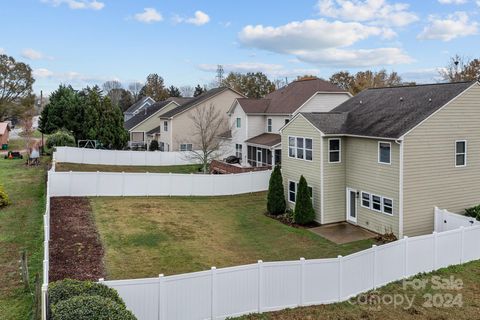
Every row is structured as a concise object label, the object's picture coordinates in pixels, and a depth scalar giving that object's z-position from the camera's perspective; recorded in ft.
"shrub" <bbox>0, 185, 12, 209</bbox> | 67.67
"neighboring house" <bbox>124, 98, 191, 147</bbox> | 174.91
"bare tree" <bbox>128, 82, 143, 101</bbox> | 450.71
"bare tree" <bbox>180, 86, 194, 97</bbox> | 466.54
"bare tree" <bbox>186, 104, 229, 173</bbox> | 129.74
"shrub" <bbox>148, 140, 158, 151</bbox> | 162.09
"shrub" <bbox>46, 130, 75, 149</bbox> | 136.36
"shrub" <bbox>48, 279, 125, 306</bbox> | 27.71
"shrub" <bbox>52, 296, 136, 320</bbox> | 23.97
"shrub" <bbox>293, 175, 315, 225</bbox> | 70.48
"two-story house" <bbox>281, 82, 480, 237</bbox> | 60.75
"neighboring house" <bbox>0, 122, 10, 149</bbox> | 172.51
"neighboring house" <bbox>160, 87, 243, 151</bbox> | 148.14
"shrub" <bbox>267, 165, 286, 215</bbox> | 77.00
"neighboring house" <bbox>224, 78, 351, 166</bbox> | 114.32
